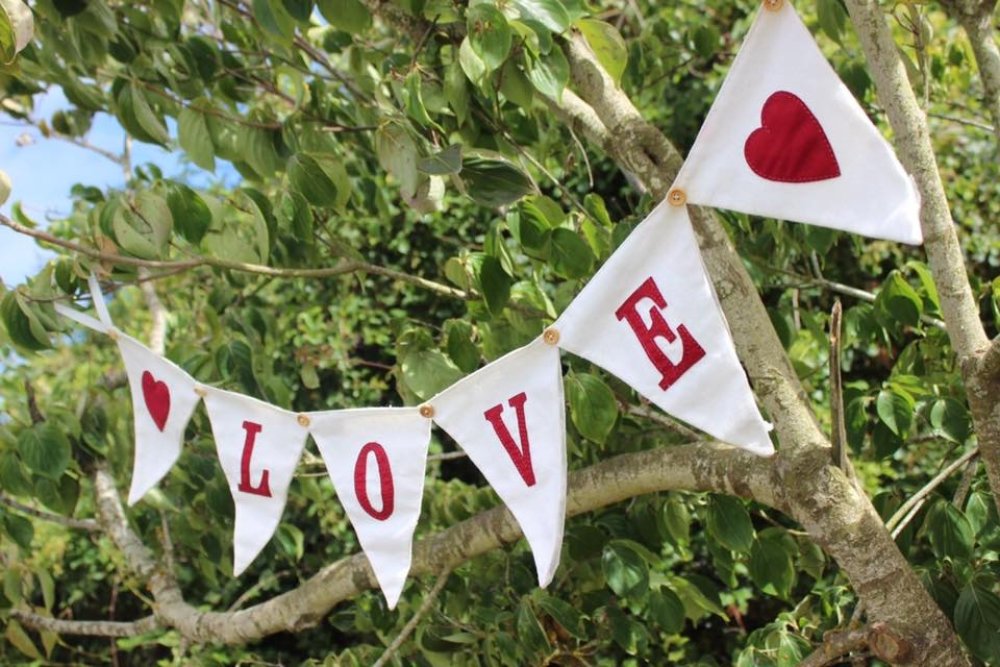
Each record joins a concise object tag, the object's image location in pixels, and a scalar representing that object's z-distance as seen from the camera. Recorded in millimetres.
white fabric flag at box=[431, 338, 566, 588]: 1399
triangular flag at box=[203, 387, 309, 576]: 1652
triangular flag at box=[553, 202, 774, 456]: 1278
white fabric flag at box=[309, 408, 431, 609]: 1536
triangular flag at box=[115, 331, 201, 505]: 1733
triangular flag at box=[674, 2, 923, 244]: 1168
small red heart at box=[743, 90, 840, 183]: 1198
